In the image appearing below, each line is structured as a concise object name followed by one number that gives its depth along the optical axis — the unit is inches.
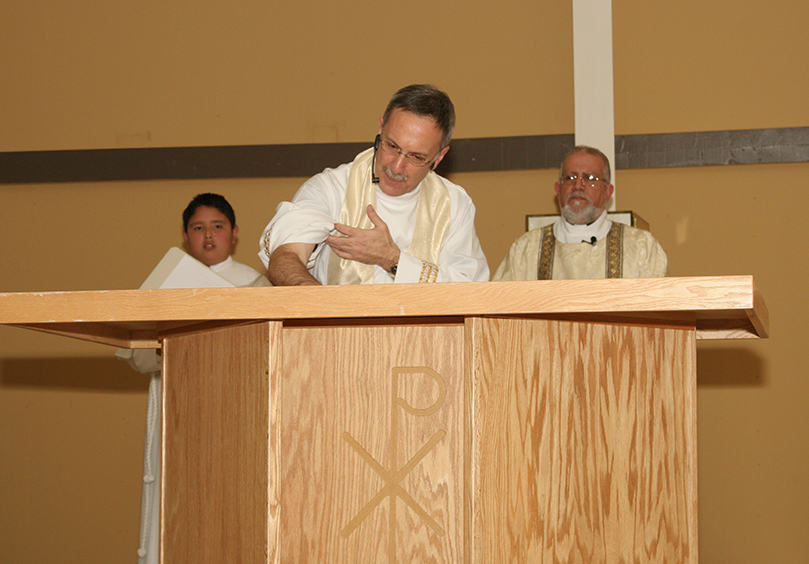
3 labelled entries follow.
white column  205.2
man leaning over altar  98.5
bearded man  168.1
